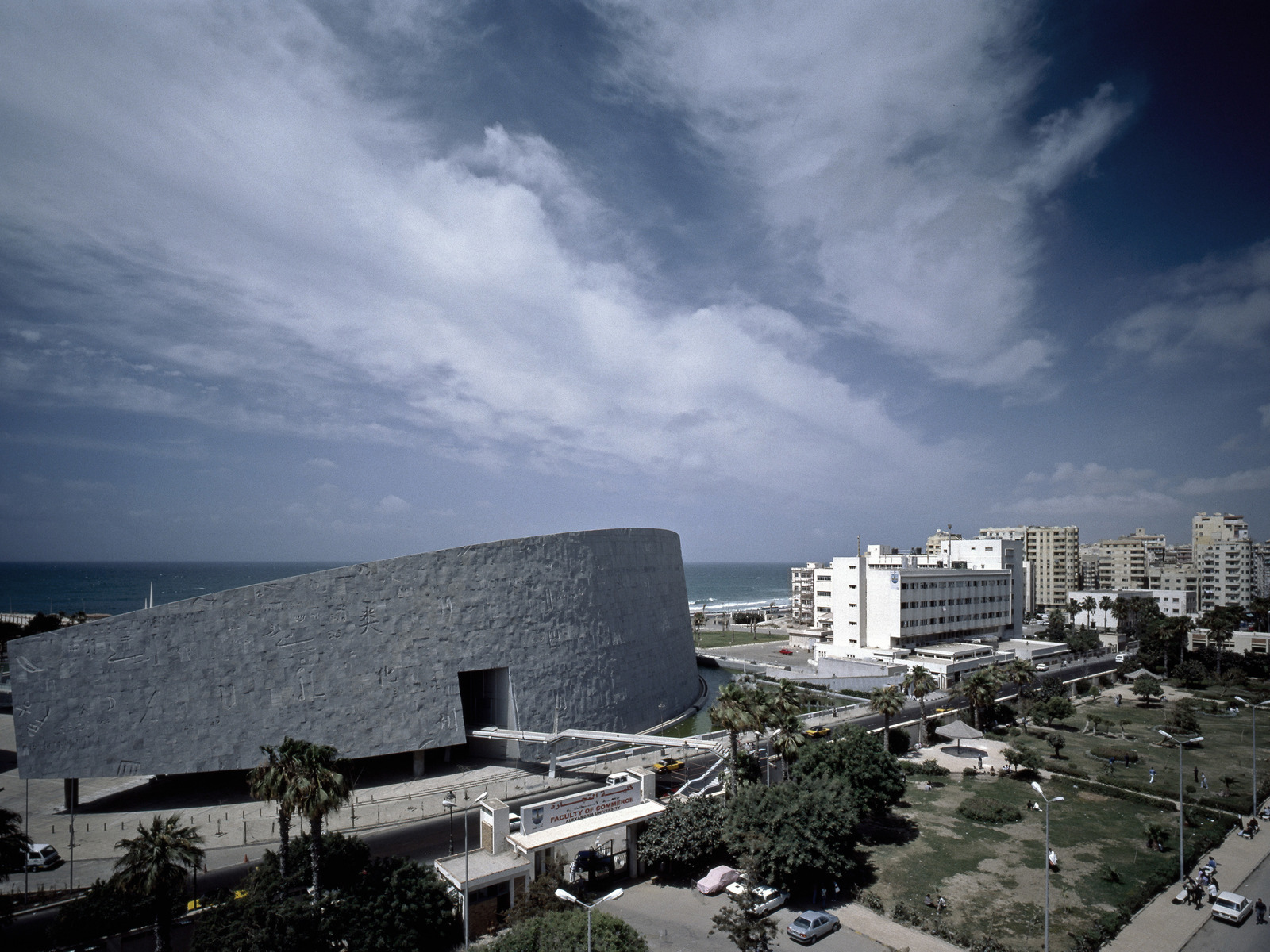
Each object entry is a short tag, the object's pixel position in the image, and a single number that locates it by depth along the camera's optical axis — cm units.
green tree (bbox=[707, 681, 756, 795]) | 3466
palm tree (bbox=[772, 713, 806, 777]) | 3744
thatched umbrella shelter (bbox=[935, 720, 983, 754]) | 5131
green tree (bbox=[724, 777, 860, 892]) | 2888
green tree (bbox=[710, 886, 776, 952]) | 2391
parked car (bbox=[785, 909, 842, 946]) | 2566
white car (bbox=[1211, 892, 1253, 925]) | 2714
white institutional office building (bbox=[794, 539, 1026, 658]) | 8350
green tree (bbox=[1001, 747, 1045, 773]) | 4462
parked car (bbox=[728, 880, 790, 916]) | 2809
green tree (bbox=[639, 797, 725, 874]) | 3061
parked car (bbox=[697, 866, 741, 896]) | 2961
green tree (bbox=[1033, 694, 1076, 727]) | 5725
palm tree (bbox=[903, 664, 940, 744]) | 5450
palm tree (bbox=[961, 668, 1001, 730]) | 5434
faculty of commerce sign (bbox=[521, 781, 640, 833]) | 2925
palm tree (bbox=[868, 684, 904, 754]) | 4775
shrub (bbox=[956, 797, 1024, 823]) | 3794
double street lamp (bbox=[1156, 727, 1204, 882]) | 3006
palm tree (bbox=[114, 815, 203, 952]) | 2142
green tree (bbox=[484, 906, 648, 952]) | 2159
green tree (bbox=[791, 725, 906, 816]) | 3653
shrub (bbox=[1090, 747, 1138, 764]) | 4966
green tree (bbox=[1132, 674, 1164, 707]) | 6581
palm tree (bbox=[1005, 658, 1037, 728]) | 6284
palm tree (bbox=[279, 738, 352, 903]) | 2364
